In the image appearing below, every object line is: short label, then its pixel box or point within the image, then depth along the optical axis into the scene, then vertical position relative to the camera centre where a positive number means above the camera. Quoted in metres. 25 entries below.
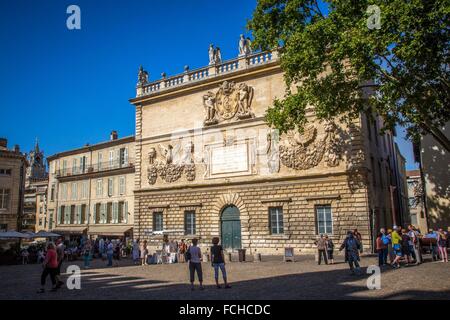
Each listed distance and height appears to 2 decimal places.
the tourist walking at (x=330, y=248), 17.55 -0.96
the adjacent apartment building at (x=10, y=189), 35.91 +4.11
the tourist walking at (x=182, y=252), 23.06 -1.28
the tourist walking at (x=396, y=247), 15.37 -0.88
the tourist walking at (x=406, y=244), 15.93 -0.79
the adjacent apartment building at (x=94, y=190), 39.25 +4.46
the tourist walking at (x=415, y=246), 16.12 -0.90
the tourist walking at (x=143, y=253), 21.00 -1.16
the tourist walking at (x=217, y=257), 11.46 -0.82
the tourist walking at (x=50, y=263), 12.04 -0.89
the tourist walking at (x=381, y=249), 15.61 -0.96
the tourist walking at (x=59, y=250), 13.68 -0.59
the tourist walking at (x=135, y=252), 21.94 -1.14
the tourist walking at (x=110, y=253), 21.02 -1.11
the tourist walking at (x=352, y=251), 13.30 -0.84
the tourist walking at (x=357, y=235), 18.34 -0.44
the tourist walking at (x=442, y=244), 16.58 -0.87
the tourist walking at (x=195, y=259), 11.54 -0.85
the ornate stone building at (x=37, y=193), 58.12 +6.74
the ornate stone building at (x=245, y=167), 21.75 +3.74
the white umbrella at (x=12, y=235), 23.83 -0.03
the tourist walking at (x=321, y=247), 17.34 -0.90
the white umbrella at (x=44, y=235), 26.88 -0.09
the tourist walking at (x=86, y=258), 20.55 -1.34
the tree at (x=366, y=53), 13.14 +6.19
